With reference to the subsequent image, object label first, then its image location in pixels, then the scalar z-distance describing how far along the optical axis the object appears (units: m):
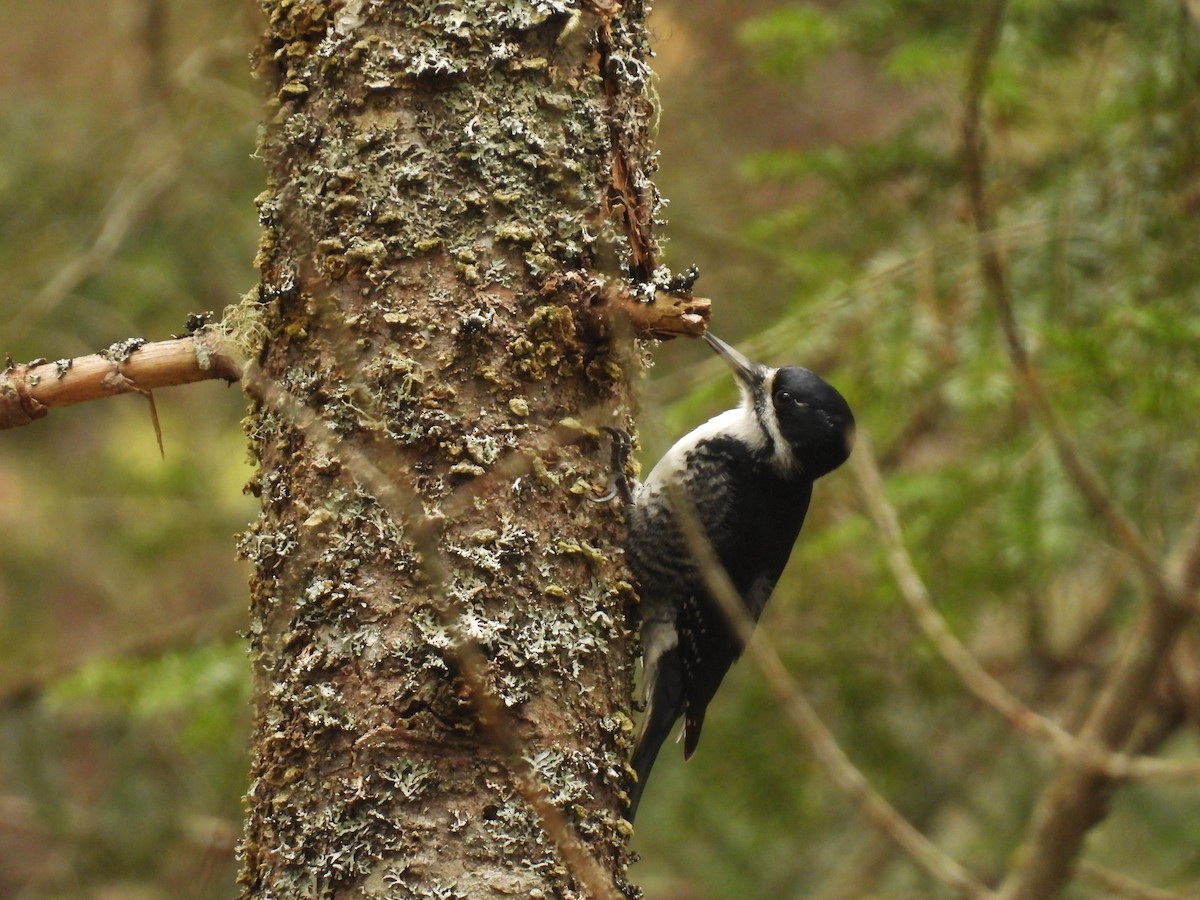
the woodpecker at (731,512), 6.50
